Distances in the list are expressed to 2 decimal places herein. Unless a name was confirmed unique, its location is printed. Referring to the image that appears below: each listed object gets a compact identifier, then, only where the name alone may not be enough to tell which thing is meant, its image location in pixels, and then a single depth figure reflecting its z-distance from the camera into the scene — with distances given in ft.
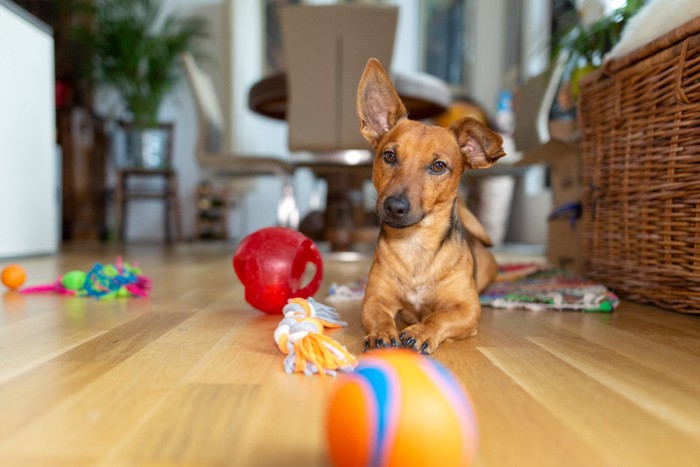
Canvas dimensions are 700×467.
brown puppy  4.43
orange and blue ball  1.84
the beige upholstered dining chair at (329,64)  10.16
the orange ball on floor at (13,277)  6.89
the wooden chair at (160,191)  19.69
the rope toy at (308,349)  3.37
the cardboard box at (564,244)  8.71
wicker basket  5.25
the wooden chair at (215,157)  13.11
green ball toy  6.63
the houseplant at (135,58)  19.69
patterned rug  5.90
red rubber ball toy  5.12
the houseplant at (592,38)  7.69
